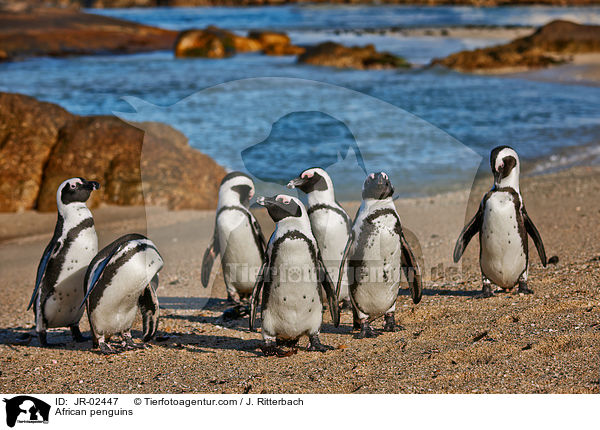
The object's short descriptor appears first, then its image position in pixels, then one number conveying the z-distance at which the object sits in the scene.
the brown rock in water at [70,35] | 30.28
